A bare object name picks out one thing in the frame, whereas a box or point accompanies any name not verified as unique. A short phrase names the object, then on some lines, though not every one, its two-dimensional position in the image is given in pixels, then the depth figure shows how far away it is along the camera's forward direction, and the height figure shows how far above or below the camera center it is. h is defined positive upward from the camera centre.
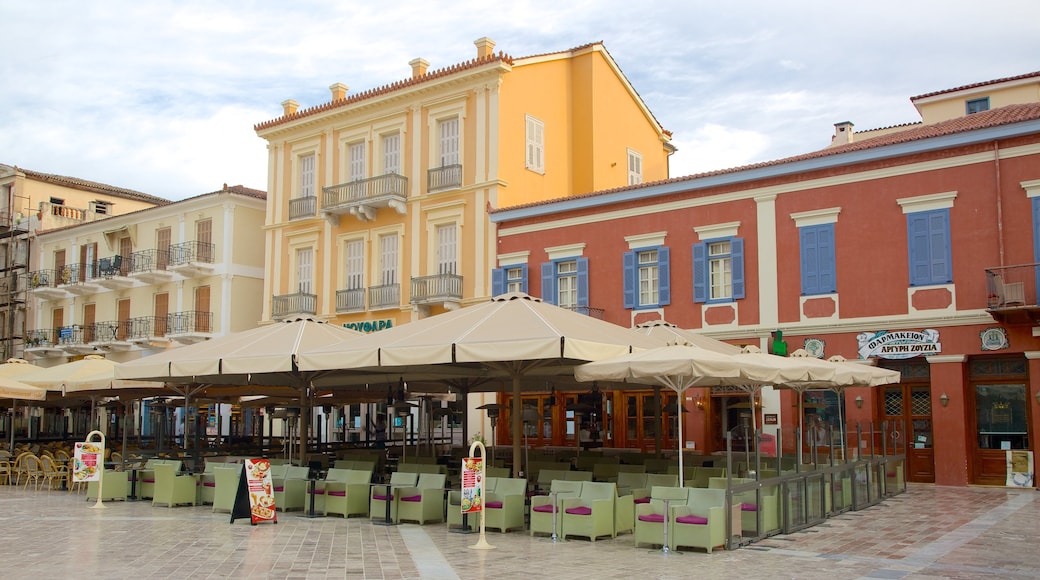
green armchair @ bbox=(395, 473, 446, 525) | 13.98 -1.53
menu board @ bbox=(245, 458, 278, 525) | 13.80 -1.35
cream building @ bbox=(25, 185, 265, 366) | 36.34 +4.65
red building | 19.55 +2.70
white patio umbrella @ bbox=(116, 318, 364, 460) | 15.27 +0.65
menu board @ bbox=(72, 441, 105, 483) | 16.62 -1.12
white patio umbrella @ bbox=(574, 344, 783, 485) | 12.05 +0.36
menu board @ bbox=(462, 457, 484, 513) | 12.24 -1.11
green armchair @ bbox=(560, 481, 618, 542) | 12.29 -1.46
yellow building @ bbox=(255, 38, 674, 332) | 28.81 +7.16
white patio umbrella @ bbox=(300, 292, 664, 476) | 12.45 +0.72
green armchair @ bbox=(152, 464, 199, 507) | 16.30 -1.53
